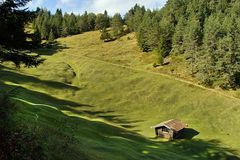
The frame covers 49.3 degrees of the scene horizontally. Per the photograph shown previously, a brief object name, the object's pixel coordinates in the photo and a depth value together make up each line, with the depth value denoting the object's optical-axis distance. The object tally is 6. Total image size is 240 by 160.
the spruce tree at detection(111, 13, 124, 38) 133.42
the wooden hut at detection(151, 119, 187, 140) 54.07
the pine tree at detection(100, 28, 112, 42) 129.73
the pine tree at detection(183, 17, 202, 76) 86.90
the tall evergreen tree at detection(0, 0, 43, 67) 16.81
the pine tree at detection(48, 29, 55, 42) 131.45
